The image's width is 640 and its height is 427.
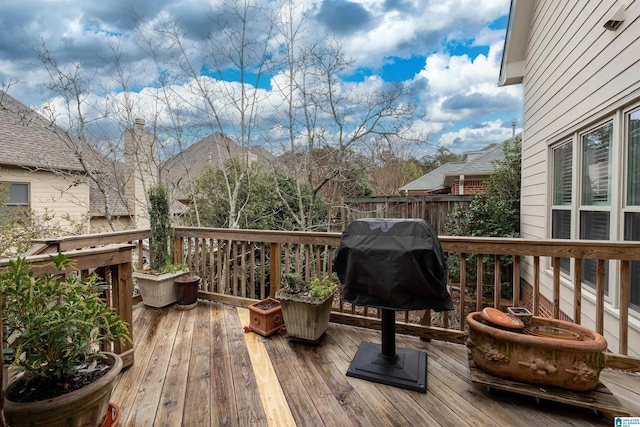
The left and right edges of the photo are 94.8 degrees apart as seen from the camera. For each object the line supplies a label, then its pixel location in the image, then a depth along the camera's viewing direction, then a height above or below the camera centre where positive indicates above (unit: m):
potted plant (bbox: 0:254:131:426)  1.28 -0.68
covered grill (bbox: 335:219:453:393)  1.85 -0.45
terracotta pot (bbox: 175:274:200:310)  3.51 -1.04
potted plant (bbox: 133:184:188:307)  3.52 -0.75
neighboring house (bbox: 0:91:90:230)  6.54 +0.91
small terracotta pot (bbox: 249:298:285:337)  2.79 -1.11
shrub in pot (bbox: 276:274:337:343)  2.57 -0.91
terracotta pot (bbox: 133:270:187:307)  3.50 -0.99
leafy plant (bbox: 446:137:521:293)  5.27 -0.18
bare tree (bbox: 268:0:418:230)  5.20 +1.74
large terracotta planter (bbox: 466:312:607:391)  1.70 -0.93
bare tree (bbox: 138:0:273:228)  5.15 +2.44
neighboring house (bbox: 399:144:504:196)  9.41 +1.00
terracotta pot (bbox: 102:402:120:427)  1.56 -1.15
